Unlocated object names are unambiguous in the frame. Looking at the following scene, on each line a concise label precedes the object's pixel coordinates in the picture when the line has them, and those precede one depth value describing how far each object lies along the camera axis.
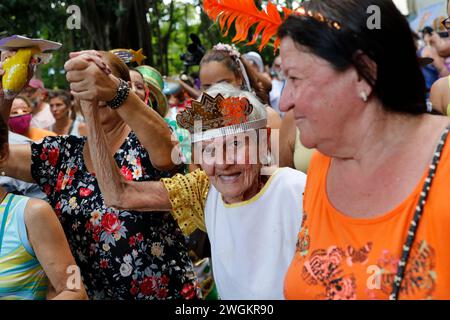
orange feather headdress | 1.80
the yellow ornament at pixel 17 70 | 2.55
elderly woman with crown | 2.08
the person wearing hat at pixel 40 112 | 6.33
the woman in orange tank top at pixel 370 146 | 1.39
